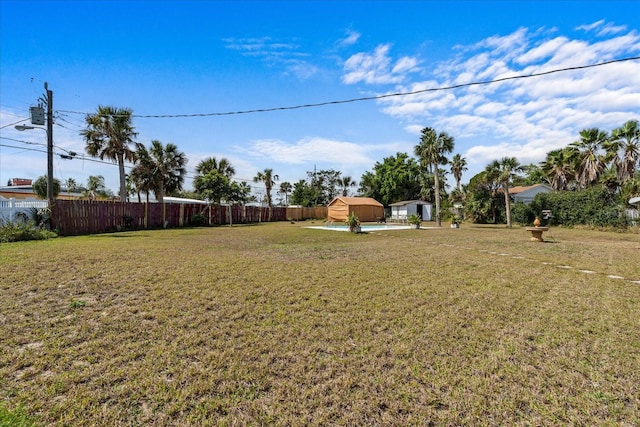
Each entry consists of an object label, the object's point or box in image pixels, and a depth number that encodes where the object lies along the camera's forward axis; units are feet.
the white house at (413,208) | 113.09
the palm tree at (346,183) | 172.14
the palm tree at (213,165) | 108.06
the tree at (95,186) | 123.35
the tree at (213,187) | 82.53
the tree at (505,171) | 69.00
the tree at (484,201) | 83.76
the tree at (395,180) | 125.90
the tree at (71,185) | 142.10
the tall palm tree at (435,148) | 72.08
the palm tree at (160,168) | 73.10
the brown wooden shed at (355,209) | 104.63
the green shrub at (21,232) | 35.86
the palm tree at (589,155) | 68.44
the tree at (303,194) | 156.76
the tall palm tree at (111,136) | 64.90
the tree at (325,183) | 168.11
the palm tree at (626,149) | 61.98
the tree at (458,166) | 127.34
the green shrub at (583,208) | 60.03
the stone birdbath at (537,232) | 39.61
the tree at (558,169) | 80.33
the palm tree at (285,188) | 183.21
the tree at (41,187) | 81.86
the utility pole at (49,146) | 44.29
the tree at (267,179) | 134.92
